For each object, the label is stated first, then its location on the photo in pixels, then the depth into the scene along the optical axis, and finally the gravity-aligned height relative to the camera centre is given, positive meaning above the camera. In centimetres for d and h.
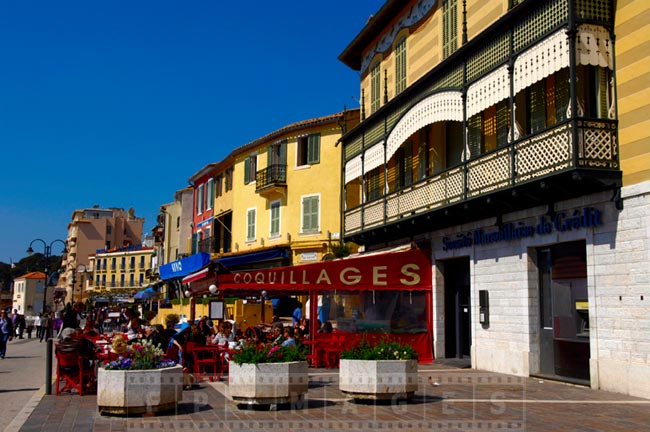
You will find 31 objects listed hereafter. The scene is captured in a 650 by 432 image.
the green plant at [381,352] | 1088 -70
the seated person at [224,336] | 1594 -70
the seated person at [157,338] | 1409 -66
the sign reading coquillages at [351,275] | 1791 +78
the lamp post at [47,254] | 4550 +311
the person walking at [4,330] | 2356 -92
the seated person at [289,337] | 1466 -69
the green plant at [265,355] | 1037 -72
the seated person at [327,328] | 1950 -61
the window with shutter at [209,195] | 4579 +702
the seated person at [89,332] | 2076 -84
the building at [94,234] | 11806 +1175
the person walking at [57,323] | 3570 -97
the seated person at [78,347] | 1229 -74
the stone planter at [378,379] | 1073 -110
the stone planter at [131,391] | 978 -118
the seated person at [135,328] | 1834 -65
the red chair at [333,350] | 1773 -109
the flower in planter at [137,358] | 998 -75
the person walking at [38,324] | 4055 -119
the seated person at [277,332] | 1684 -65
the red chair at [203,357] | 1493 -112
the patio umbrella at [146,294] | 5100 +71
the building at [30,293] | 11084 +159
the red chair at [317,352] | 1773 -115
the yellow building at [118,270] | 10219 +498
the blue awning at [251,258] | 3441 +232
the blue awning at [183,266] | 3419 +194
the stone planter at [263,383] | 1028 -111
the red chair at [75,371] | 1233 -118
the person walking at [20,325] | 3915 -124
